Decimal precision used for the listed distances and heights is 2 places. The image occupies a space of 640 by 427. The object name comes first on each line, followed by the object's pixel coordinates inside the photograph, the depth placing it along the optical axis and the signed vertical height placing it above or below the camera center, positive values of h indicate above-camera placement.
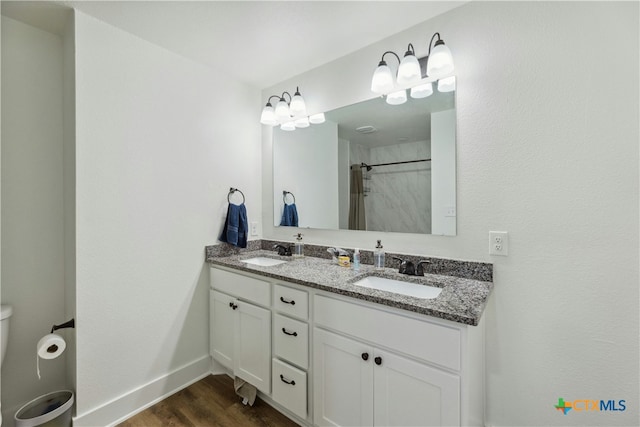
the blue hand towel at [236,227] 2.09 -0.11
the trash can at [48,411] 1.32 -1.01
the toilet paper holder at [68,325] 1.45 -0.59
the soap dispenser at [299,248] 2.09 -0.27
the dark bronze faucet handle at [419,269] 1.50 -0.31
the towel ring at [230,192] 2.18 +0.17
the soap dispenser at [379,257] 1.68 -0.27
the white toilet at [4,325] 1.37 -0.56
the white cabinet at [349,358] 1.02 -0.66
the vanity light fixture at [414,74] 1.40 +0.76
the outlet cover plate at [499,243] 1.33 -0.15
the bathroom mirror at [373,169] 1.54 +0.29
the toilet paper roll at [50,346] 1.37 -0.67
